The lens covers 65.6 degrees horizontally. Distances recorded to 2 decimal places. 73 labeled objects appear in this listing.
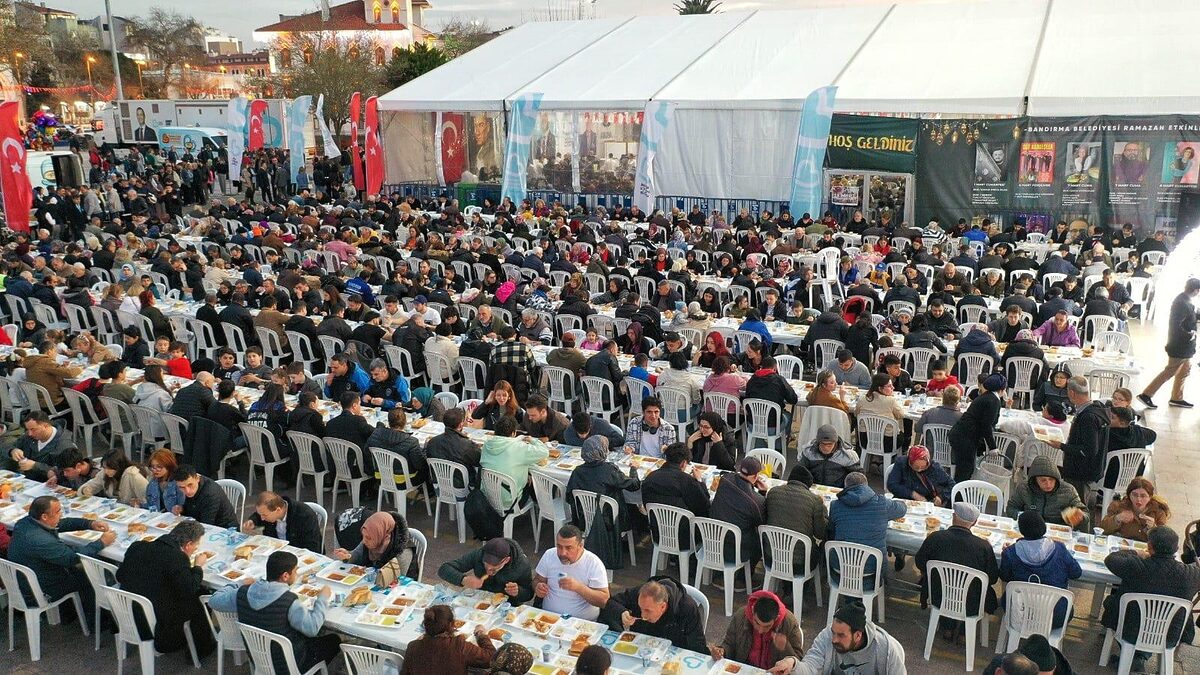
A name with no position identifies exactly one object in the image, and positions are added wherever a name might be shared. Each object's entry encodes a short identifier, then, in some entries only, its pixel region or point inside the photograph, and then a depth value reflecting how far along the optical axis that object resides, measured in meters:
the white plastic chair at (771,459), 7.85
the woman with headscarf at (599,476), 7.14
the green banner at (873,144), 21.12
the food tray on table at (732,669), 5.18
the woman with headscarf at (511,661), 5.08
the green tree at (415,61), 38.53
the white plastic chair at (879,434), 8.73
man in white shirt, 5.89
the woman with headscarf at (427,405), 9.16
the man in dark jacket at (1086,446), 7.82
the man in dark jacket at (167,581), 5.98
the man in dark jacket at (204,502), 7.11
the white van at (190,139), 38.02
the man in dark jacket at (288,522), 6.77
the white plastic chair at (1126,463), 7.80
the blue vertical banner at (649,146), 22.34
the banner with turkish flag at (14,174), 18.84
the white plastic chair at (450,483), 7.93
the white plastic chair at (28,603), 6.32
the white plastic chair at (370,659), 5.27
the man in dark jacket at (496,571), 5.93
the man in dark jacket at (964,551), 6.06
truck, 39.50
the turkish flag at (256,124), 26.03
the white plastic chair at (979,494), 7.18
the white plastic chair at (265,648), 5.50
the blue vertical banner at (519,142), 23.62
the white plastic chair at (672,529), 6.92
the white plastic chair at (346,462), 8.34
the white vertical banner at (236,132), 25.48
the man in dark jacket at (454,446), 7.91
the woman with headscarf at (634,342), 11.39
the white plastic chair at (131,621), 5.90
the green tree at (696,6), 46.28
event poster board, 18.73
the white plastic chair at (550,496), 7.66
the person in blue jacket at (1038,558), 5.98
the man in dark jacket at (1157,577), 5.68
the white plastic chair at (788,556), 6.57
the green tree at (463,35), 57.19
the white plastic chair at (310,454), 8.42
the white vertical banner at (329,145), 25.45
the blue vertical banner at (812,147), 20.28
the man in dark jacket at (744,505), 6.72
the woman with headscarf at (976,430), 8.11
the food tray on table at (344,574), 6.16
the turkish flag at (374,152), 24.80
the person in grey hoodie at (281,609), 5.57
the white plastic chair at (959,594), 6.04
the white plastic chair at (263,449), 8.70
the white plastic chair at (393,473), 8.01
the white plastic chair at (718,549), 6.74
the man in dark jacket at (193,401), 8.95
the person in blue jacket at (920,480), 7.35
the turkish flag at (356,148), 25.70
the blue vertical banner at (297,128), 25.44
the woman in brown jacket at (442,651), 5.09
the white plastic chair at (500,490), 7.61
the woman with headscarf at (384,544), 6.33
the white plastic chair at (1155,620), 5.68
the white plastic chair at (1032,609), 5.77
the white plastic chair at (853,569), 6.34
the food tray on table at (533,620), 5.62
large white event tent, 19.47
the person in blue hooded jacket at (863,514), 6.49
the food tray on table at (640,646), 5.36
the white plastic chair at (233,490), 7.72
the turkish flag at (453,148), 27.98
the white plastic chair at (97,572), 6.19
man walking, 10.35
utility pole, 37.64
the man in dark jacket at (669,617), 5.43
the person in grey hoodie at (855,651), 5.00
